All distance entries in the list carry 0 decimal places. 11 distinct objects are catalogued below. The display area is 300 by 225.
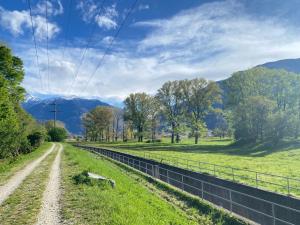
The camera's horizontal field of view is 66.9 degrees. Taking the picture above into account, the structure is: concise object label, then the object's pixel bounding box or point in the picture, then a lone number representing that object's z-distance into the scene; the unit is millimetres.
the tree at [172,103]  58849
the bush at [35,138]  46124
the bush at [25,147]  36219
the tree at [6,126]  22889
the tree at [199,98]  55794
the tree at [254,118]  43534
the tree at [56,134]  83478
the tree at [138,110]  71112
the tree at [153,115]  70222
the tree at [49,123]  110990
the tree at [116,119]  94311
